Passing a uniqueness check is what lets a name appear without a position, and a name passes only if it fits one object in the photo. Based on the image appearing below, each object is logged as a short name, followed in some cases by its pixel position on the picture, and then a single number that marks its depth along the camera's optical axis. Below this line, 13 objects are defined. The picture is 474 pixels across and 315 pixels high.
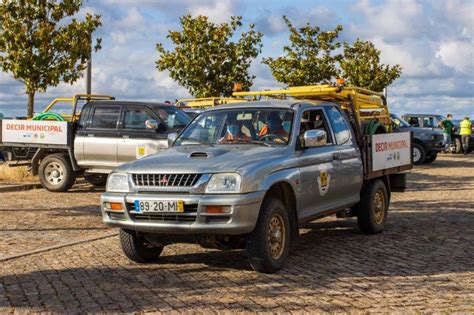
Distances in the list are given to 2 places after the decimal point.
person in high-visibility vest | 33.81
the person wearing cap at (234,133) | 8.02
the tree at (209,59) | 28.12
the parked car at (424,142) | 26.39
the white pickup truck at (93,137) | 14.83
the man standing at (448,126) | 31.41
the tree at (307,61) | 35.66
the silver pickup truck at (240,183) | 6.75
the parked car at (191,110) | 16.95
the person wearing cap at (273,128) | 7.97
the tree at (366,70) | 38.47
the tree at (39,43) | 19.70
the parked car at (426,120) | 30.11
